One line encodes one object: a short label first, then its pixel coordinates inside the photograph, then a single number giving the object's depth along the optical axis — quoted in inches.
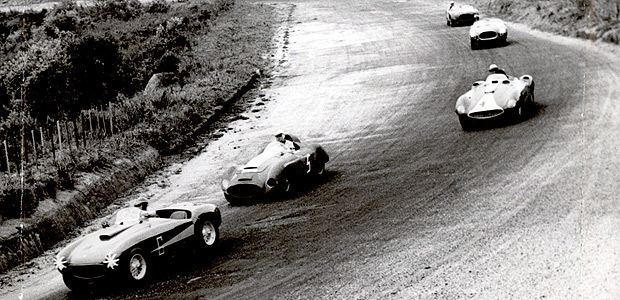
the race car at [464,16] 1448.1
